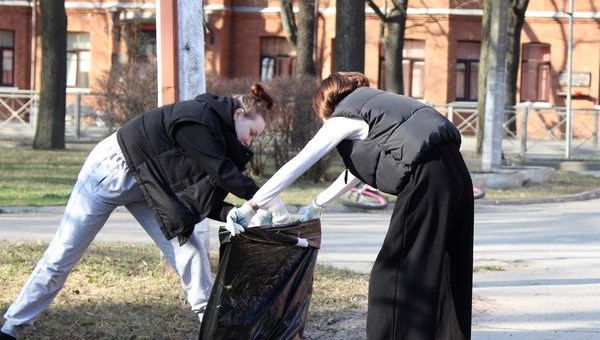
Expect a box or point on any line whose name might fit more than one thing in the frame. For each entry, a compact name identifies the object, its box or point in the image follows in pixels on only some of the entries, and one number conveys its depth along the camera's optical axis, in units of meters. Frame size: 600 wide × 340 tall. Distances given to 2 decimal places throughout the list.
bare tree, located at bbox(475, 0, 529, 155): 27.75
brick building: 40.34
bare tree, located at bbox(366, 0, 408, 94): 33.38
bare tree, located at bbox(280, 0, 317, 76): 27.75
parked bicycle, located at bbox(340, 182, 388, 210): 17.66
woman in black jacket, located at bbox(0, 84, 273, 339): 6.43
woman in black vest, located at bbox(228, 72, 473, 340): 5.90
